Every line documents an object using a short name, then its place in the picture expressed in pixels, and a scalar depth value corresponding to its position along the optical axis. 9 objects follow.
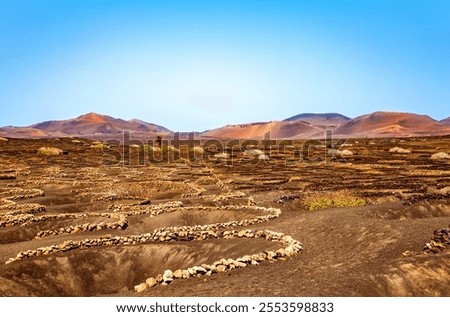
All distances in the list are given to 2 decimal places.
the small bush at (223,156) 74.34
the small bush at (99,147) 96.50
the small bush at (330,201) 23.17
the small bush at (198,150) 92.06
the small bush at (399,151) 79.50
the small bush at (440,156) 60.39
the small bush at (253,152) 79.26
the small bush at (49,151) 75.81
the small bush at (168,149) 91.14
